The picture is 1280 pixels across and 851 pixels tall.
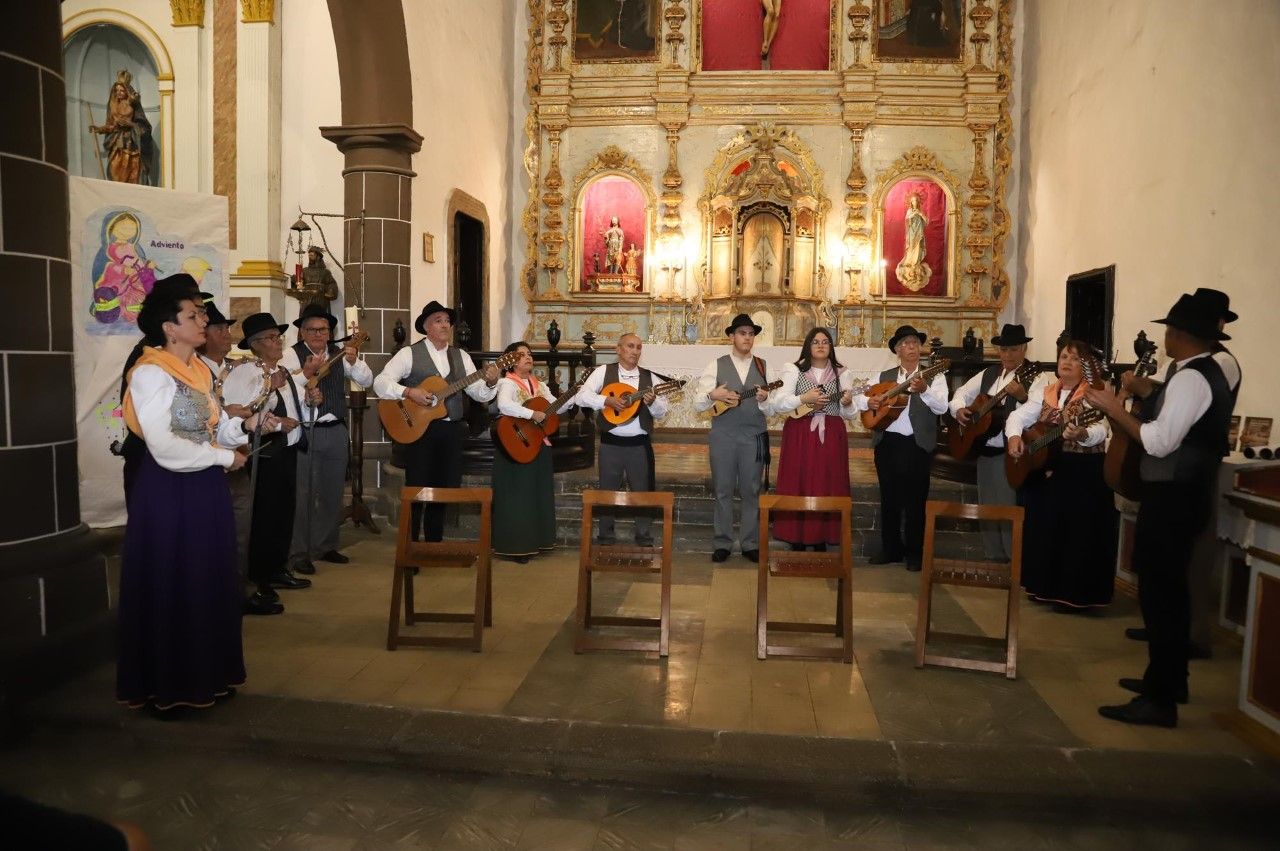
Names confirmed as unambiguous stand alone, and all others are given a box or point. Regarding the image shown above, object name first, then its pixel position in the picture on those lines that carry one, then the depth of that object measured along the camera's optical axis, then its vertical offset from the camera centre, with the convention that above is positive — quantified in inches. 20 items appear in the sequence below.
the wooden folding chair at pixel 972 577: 171.3 -40.8
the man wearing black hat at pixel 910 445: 257.3 -22.3
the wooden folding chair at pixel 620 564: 180.2 -41.3
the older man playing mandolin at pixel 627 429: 258.5 -19.0
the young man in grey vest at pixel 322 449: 235.5 -24.4
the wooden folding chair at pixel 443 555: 181.6 -40.0
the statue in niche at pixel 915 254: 494.3 +65.2
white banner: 228.1 +23.7
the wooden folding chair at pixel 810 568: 177.5 -40.7
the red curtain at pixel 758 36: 503.8 +190.5
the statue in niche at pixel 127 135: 386.9 +97.8
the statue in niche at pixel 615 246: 514.0 +69.2
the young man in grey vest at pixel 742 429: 262.4 -18.7
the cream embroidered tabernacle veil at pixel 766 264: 500.4 +58.8
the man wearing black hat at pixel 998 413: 245.9 -12.2
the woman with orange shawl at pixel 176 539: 144.5 -30.3
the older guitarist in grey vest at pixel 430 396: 251.9 -8.9
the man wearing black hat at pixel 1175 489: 149.1 -19.9
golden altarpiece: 490.6 +113.1
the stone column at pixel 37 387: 157.1 -5.9
